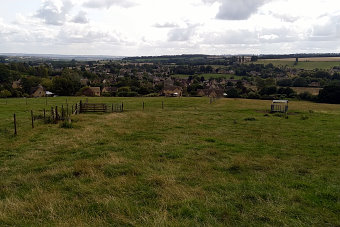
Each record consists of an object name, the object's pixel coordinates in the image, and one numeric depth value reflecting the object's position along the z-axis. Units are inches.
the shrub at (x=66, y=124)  776.6
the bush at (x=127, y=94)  2719.5
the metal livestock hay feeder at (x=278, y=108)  1351.9
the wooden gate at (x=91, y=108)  1264.8
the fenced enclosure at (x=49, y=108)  815.1
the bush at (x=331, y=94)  2573.8
